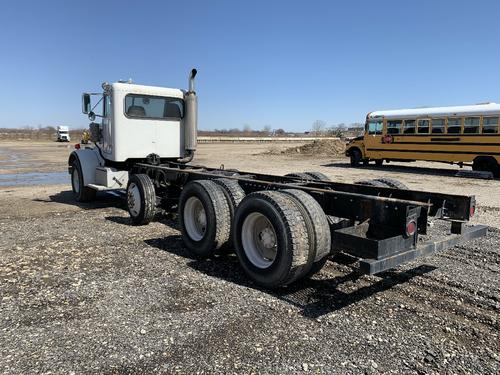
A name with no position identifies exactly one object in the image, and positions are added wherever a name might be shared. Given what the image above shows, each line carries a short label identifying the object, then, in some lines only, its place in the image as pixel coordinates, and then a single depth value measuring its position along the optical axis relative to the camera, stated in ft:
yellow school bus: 59.00
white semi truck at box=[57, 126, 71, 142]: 208.85
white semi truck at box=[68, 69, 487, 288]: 14.37
